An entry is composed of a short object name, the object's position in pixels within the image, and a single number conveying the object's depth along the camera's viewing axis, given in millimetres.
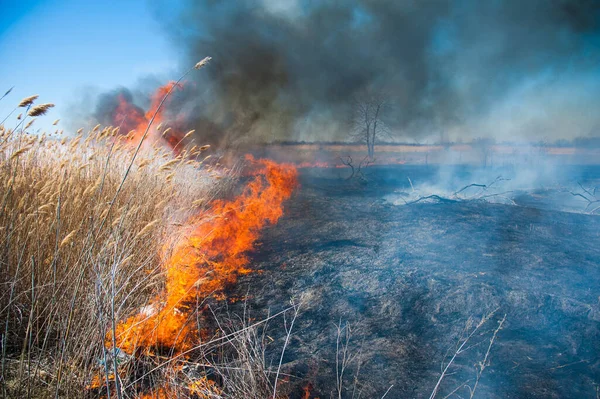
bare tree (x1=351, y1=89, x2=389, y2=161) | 24806
